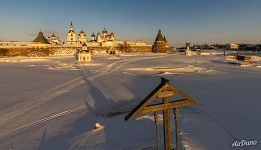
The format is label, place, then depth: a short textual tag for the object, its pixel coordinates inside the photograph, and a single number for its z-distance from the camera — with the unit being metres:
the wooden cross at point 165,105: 3.25
